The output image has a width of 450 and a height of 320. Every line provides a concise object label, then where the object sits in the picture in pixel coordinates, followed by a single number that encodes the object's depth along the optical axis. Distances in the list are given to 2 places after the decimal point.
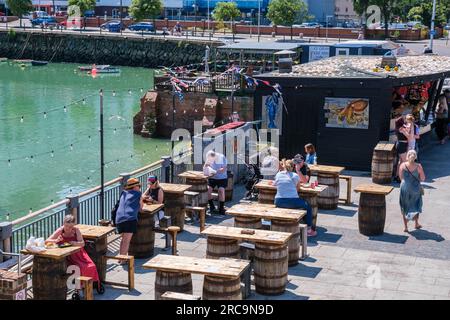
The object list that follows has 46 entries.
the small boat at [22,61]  79.75
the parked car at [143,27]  90.80
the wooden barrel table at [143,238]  13.12
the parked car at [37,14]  102.40
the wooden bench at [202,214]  14.79
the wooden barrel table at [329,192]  16.58
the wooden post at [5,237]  11.74
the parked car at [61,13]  105.04
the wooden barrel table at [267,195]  15.05
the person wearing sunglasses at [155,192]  13.83
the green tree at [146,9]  89.25
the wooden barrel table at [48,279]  10.75
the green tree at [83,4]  97.06
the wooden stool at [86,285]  10.85
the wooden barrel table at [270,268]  11.35
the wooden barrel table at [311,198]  14.65
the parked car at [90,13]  110.75
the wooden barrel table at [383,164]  19.02
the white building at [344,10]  113.78
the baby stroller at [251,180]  17.36
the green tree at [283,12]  84.69
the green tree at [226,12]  88.12
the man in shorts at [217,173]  15.93
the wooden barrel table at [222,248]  11.68
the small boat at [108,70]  70.50
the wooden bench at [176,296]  9.66
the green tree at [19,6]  97.94
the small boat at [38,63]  79.00
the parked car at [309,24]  91.79
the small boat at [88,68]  71.12
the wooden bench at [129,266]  11.73
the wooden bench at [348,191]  17.25
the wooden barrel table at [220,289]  10.25
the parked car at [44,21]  94.62
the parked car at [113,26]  90.38
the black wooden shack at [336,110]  20.33
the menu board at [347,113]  20.47
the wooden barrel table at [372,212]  14.62
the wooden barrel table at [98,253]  11.70
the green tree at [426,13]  84.69
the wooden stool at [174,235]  13.29
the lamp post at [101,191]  14.80
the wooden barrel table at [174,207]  14.77
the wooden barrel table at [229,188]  17.14
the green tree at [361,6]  80.19
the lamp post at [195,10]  91.54
